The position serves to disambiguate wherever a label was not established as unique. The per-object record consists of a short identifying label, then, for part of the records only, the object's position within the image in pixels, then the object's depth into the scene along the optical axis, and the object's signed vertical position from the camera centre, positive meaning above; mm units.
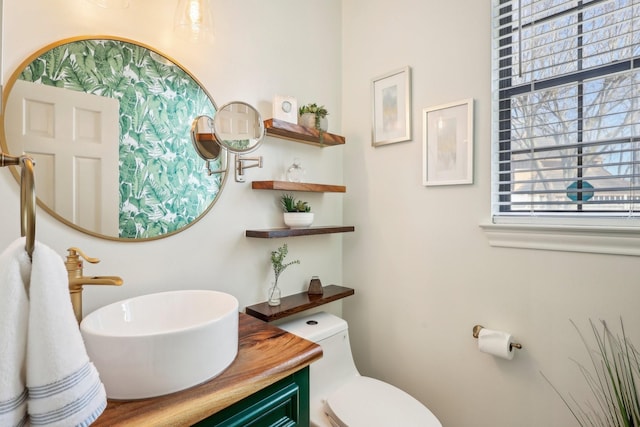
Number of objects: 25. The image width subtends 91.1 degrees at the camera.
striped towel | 472 -228
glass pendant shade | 1142 +719
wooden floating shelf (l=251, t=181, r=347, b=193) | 1396 +125
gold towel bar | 518 +17
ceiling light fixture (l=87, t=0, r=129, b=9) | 999 +692
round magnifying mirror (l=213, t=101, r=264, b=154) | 1270 +355
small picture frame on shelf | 1470 +497
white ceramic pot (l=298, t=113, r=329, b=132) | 1598 +472
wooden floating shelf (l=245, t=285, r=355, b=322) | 1368 -433
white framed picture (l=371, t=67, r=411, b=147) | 1592 +553
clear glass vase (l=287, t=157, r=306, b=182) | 1575 +203
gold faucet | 790 -166
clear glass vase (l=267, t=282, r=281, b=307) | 1451 -392
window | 1095 +392
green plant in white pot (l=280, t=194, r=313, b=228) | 1514 -2
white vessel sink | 680 -324
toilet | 1218 -796
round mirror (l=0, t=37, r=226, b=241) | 927 +255
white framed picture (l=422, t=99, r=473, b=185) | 1395 +317
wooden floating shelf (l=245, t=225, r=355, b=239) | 1342 -88
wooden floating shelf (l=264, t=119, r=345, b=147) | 1403 +382
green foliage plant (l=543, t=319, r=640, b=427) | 1066 -584
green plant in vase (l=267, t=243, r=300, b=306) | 1458 -265
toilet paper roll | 1244 -530
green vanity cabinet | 728 -488
